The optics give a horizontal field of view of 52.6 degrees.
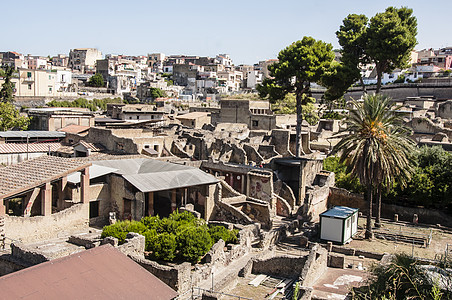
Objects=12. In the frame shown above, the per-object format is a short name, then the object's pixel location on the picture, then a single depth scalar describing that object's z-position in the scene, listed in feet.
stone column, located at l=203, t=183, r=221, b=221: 89.97
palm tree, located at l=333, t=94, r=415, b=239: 85.46
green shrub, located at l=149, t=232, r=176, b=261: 63.16
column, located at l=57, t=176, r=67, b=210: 83.29
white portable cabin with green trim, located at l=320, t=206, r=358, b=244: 83.92
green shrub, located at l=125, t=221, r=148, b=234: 66.80
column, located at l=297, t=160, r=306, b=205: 109.60
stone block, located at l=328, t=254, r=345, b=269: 72.23
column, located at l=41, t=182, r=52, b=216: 77.66
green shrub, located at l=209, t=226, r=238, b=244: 71.31
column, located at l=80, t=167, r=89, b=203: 81.66
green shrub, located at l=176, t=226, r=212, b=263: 63.93
